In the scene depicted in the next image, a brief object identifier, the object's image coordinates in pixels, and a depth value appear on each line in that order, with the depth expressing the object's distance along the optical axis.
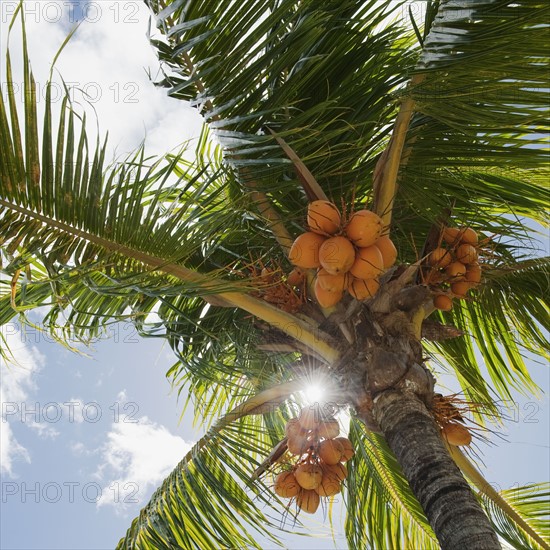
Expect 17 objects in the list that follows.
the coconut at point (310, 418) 3.04
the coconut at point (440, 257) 3.04
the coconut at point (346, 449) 3.12
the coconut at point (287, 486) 3.08
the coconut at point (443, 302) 3.13
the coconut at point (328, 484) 3.11
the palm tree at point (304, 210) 2.55
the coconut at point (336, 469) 3.12
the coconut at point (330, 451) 3.06
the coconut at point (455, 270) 3.07
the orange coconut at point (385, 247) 2.60
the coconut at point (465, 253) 3.08
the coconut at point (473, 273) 3.15
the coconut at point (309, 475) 3.04
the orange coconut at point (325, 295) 2.64
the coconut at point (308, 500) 3.12
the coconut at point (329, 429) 3.06
